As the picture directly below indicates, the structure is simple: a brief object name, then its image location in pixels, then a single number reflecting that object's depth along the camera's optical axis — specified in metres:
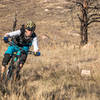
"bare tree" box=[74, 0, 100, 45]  31.37
